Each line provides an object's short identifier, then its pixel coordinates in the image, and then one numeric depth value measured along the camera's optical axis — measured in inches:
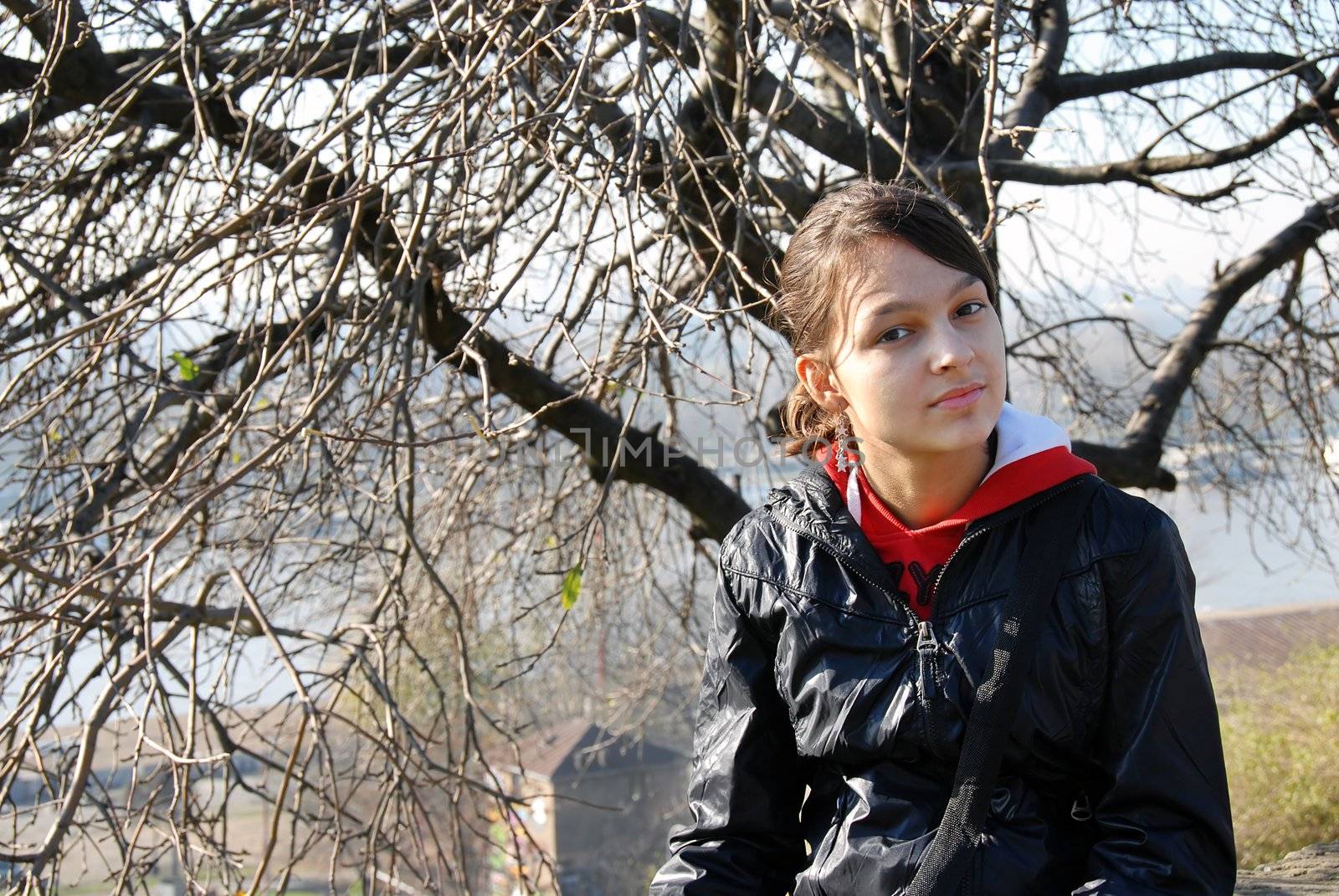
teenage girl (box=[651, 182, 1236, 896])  50.3
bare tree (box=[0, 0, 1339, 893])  94.2
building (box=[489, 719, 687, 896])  428.1
